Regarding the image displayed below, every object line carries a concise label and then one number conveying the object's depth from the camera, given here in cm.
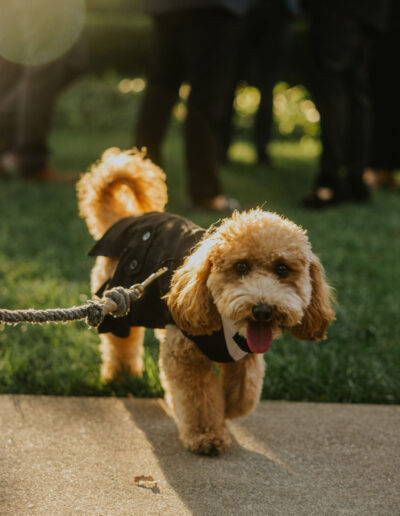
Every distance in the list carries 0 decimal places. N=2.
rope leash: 194
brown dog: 205
